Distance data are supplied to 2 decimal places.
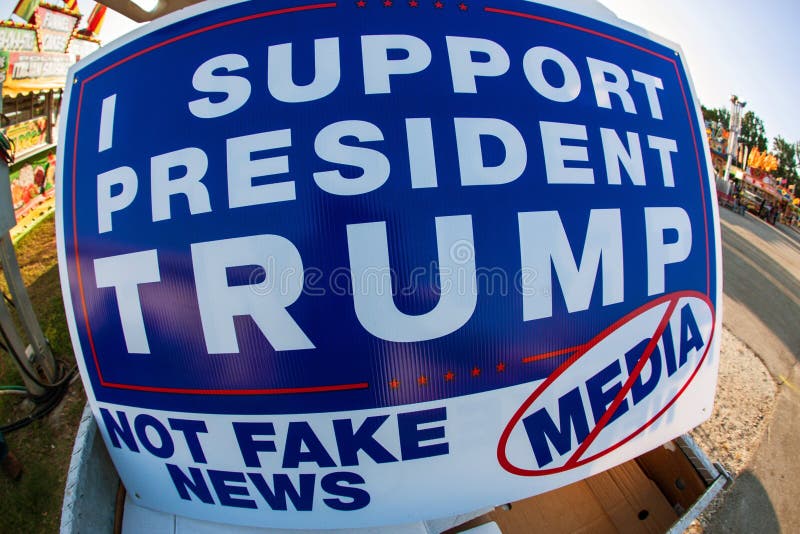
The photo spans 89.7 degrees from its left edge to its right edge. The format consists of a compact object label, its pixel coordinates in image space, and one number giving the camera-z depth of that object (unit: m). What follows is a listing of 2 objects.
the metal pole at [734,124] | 21.86
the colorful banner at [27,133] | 8.55
